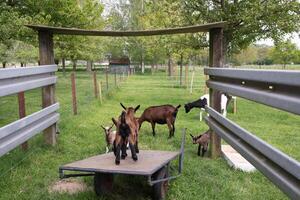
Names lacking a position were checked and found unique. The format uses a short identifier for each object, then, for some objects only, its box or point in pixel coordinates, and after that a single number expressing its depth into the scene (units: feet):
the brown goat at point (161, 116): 18.23
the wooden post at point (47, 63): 14.76
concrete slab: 12.67
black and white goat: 26.10
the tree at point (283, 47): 36.52
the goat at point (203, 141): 14.58
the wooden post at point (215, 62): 13.84
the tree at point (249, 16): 33.27
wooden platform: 8.76
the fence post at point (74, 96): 24.03
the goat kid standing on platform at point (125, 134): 9.46
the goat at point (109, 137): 14.04
